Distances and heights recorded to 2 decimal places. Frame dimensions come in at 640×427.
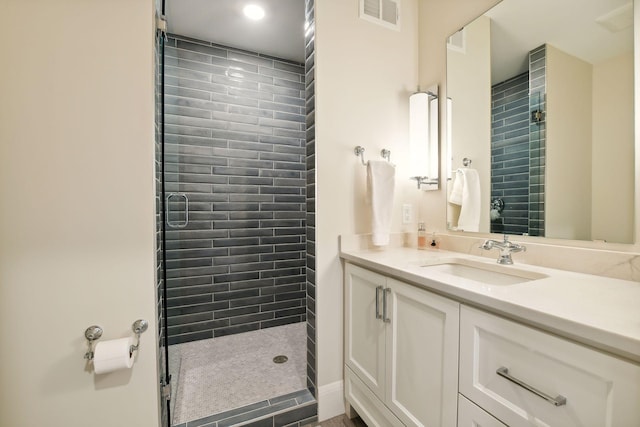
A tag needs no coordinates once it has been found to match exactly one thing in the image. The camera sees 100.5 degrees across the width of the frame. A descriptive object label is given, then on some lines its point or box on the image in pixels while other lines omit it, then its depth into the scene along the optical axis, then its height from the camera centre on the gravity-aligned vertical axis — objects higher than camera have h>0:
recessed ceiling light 1.92 +1.47
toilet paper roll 1.00 -0.55
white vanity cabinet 0.95 -0.61
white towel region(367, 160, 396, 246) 1.53 +0.08
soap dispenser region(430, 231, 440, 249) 1.67 -0.21
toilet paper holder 1.05 -0.49
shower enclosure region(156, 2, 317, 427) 1.70 -0.11
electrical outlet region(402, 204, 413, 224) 1.78 -0.03
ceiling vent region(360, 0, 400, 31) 1.64 +1.26
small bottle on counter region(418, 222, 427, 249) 1.72 -0.18
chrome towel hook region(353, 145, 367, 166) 1.60 +0.36
